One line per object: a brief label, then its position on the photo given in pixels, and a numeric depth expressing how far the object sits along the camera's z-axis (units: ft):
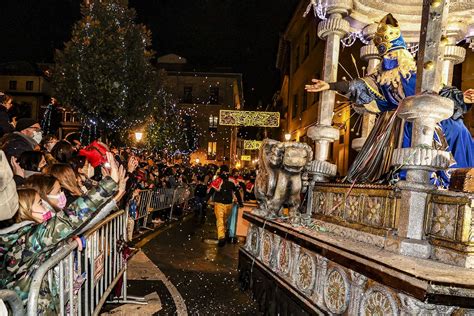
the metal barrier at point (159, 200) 38.09
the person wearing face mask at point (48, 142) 26.95
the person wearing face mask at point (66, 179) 13.17
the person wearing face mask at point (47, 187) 10.44
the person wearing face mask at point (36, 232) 7.41
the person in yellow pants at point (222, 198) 33.65
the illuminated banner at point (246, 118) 71.15
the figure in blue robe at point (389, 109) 14.69
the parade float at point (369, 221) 9.36
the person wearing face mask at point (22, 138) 17.42
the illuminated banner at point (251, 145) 128.88
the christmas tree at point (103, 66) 68.33
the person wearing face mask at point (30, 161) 14.73
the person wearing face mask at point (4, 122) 21.04
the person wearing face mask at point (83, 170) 17.74
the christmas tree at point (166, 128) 91.69
